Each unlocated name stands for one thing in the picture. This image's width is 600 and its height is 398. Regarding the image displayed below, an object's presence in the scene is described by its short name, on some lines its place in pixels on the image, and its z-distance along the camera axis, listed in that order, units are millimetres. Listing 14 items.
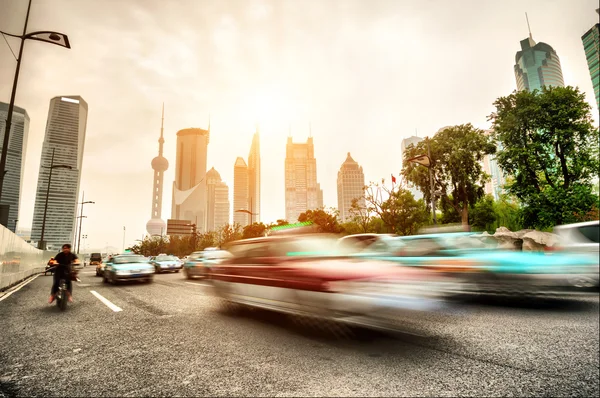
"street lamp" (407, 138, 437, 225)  19816
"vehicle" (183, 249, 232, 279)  15039
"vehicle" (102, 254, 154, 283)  12859
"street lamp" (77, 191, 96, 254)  38456
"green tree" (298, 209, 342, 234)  51844
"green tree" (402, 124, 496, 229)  22219
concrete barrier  11062
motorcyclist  7578
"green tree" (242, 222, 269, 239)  65375
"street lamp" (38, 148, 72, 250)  21636
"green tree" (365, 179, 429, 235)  29089
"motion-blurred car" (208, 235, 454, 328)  3883
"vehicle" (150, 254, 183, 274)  20391
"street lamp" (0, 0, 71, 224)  10258
